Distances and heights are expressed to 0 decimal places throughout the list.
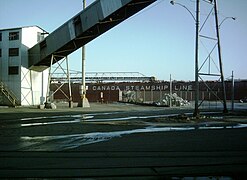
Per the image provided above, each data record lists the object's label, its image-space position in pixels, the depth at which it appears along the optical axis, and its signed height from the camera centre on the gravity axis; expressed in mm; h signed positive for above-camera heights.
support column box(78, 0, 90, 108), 37688 +730
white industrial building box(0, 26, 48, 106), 37500 +3529
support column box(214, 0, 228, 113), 25964 +3299
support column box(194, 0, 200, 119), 22625 +3245
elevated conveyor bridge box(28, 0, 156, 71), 26059 +7084
